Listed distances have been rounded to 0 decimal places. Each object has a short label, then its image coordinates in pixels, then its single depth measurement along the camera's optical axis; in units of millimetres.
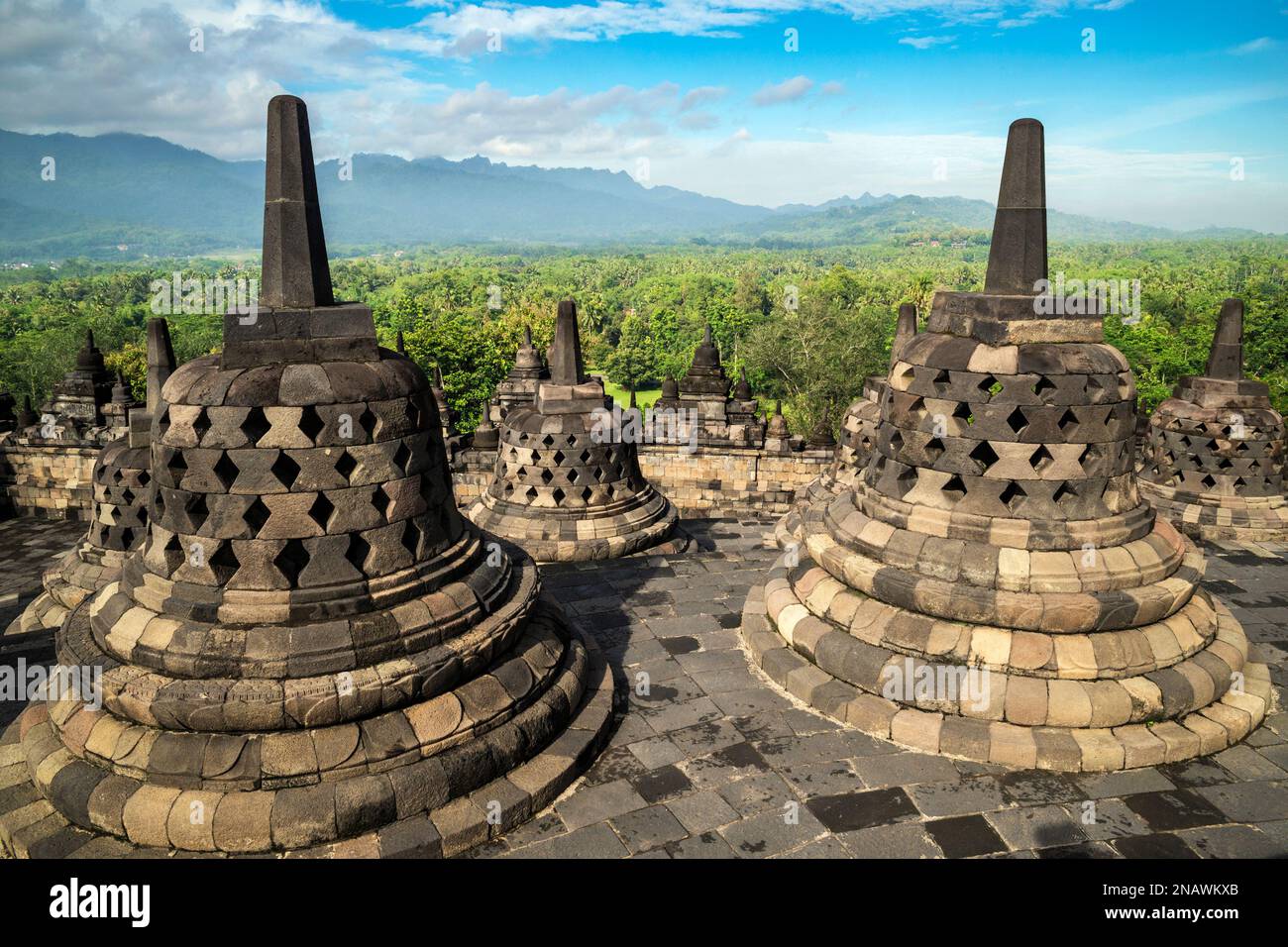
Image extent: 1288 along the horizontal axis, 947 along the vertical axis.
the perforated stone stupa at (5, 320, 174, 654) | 7336
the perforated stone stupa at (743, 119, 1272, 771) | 5125
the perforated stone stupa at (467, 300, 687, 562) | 9555
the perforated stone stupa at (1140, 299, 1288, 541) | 10071
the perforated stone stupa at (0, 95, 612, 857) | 4059
